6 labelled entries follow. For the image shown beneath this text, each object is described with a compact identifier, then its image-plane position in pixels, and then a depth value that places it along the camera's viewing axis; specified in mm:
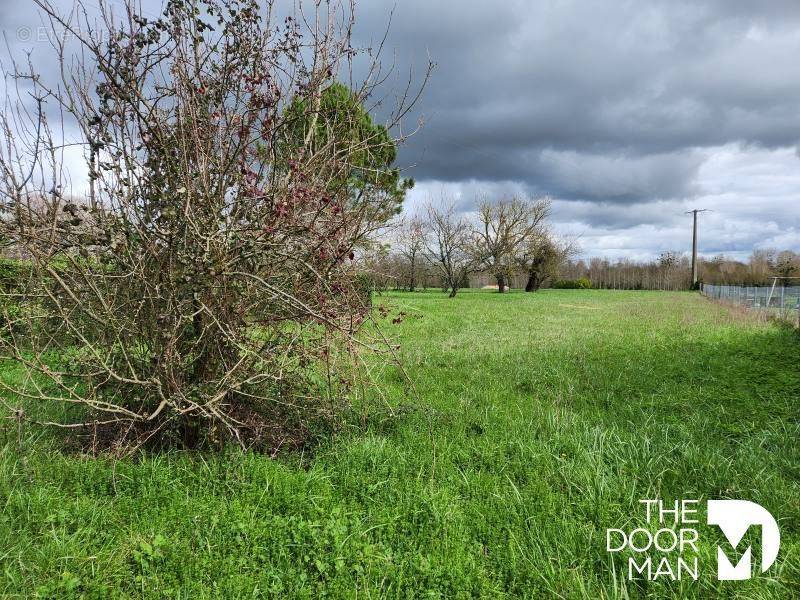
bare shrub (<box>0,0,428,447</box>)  2764
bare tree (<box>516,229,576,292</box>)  39188
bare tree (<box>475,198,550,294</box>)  36875
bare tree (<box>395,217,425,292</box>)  28125
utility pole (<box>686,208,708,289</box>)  46875
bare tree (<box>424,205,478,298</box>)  30531
